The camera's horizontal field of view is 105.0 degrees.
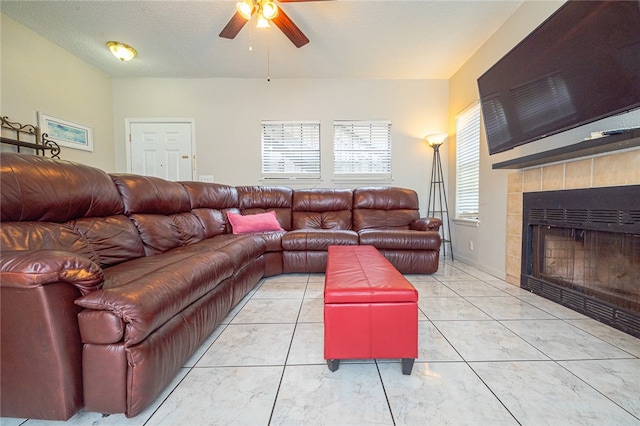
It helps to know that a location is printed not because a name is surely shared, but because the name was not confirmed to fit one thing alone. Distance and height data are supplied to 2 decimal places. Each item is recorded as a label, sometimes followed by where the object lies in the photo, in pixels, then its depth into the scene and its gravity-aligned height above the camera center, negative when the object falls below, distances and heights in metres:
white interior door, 3.92 +0.89
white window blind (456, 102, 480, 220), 3.12 +0.57
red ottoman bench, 1.13 -0.55
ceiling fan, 2.02 +1.66
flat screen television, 1.29 +0.85
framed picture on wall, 2.94 +0.94
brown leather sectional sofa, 0.81 -0.35
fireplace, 1.53 -0.36
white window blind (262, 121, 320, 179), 3.92 +0.89
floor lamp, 3.78 +0.10
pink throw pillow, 2.99 -0.23
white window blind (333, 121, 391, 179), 3.89 +0.88
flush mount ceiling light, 2.97 +1.91
